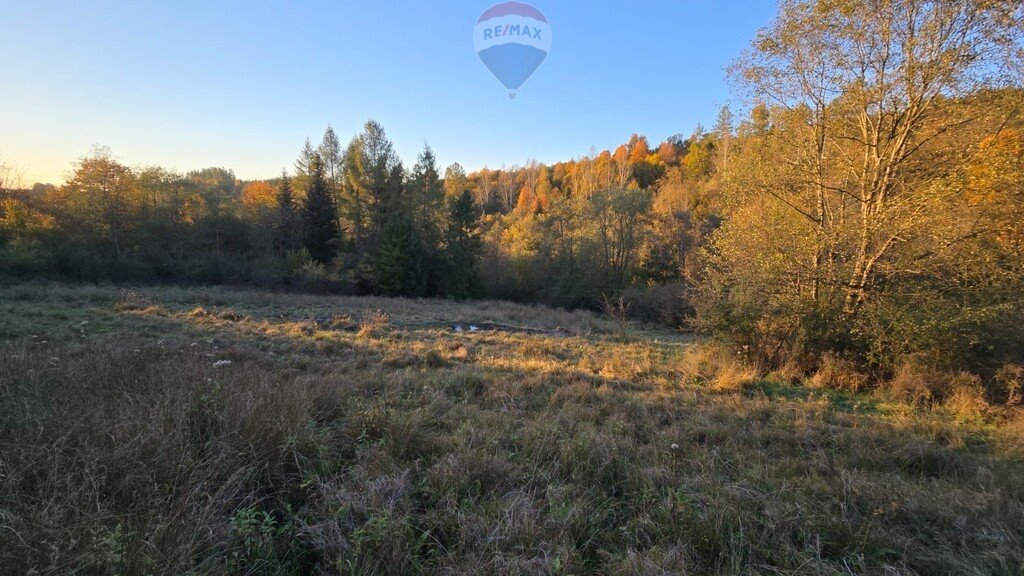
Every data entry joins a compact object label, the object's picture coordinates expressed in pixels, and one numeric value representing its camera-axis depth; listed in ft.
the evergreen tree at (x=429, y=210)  104.58
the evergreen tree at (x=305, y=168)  119.37
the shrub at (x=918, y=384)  23.76
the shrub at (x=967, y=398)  21.20
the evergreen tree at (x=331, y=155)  122.52
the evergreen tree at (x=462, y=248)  104.83
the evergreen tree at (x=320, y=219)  111.65
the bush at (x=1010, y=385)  22.17
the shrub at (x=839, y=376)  26.89
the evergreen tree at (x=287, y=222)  109.19
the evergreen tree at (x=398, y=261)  95.20
